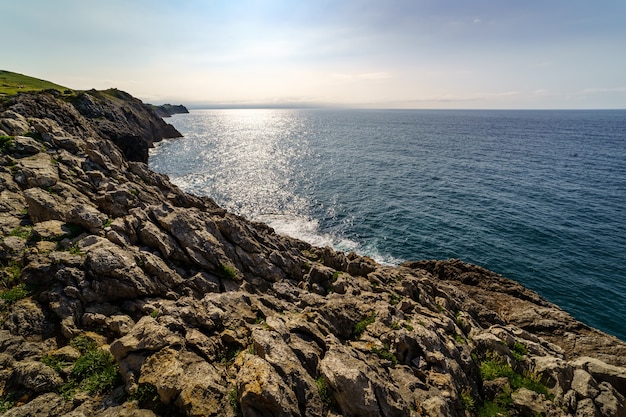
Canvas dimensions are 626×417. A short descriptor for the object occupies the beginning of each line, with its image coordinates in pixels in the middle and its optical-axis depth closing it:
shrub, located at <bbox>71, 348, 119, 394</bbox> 11.11
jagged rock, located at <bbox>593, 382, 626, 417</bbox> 15.41
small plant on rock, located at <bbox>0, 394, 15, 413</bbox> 9.88
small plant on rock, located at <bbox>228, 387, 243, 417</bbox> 10.40
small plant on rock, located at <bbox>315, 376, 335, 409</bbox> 11.80
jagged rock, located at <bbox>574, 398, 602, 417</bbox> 15.15
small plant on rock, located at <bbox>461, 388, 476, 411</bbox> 14.94
